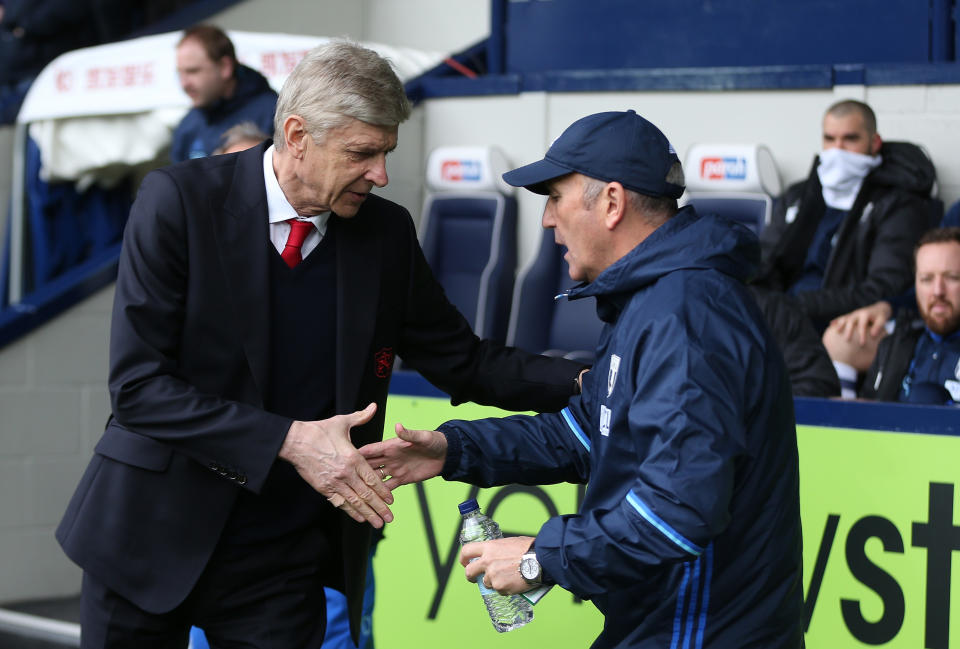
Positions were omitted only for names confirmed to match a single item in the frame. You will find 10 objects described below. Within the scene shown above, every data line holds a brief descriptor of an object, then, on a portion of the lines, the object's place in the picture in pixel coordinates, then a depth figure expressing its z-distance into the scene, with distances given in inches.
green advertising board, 265.7
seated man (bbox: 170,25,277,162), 468.8
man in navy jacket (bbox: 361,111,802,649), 157.2
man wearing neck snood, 425.1
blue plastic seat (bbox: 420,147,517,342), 546.9
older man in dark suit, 192.5
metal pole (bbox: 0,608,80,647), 386.3
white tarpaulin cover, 605.0
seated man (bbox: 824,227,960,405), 351.9
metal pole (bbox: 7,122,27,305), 696.4
